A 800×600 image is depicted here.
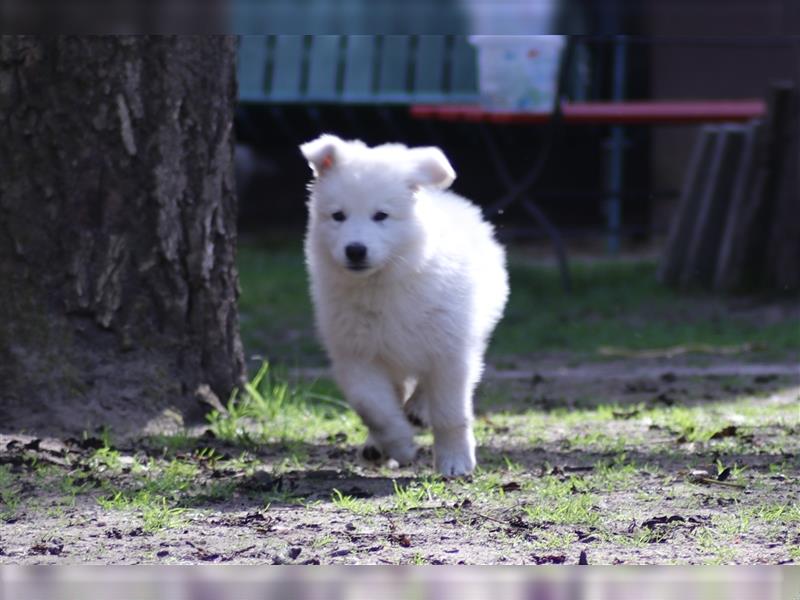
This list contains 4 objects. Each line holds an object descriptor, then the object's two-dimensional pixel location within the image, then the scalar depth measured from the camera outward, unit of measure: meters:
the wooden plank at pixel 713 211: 18.23
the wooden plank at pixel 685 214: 18.73
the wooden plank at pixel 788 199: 17.25
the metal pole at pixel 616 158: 22.25
